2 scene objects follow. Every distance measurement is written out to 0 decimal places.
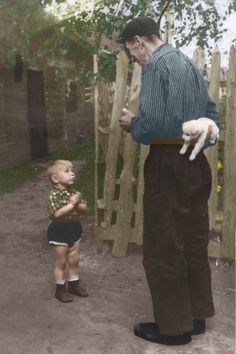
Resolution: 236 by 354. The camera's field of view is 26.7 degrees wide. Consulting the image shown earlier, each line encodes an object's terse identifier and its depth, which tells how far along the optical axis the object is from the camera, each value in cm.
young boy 373
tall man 293
